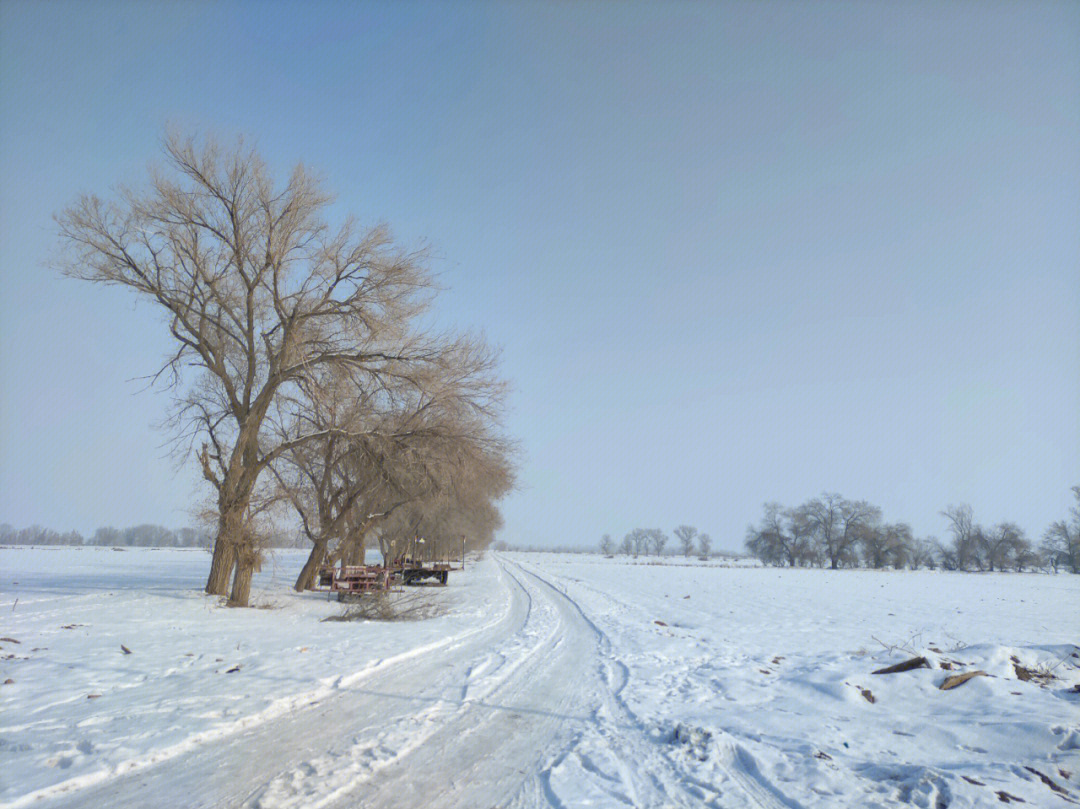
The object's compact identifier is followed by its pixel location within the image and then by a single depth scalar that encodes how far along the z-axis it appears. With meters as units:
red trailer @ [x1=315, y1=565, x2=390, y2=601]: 18.88
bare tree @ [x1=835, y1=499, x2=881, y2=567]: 98.75
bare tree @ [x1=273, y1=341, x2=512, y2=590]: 16.20
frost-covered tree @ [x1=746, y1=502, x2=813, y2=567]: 104.62
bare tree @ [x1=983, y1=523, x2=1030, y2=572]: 89.62
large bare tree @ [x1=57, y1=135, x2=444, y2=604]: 14.51
